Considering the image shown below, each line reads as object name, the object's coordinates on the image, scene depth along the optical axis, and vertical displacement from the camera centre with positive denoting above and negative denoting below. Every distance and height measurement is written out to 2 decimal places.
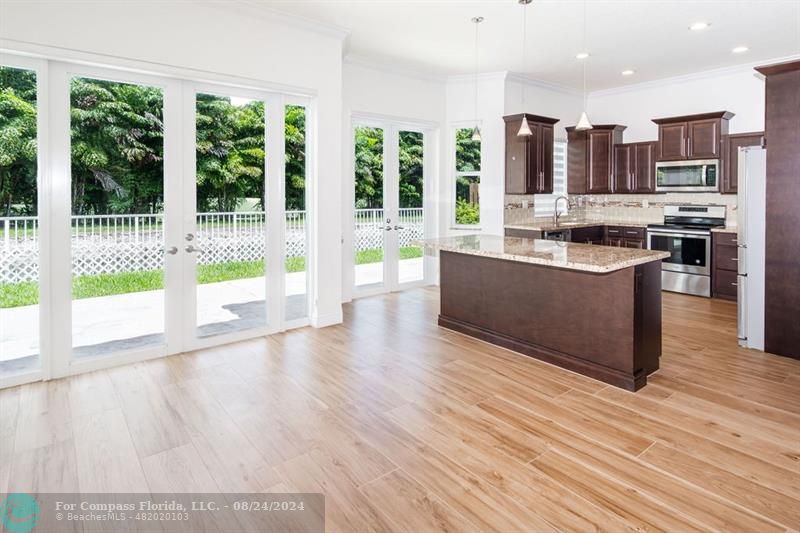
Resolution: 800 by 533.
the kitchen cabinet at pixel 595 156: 7.56 +1.47
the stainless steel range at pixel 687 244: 6.34 +0.07
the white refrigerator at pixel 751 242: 4.20 +0.07
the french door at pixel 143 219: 3.62 +0.27
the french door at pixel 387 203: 6.56 +0.66
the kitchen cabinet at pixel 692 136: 6.43 +1.55
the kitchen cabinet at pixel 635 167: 7.20 +1.24
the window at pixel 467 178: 7.20 +1.06
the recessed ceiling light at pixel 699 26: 4.95 +2.29
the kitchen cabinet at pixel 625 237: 7.09 +0.19
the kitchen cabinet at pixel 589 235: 6.97 +0.22
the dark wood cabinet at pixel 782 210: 3.97 +0.33
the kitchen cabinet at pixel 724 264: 6.09 -0.19
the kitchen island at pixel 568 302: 3.46 -0.43
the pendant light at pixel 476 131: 4.84 +1.21
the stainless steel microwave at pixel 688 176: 6.54 +1.02
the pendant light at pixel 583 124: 4.11 +1.07
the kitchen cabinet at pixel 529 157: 6.67 +1.29
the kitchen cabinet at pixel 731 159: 6.28 +1.19
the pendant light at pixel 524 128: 4.41 +1.10
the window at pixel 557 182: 7.59 +1.07
